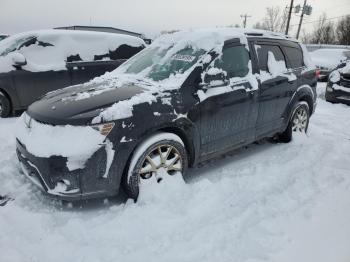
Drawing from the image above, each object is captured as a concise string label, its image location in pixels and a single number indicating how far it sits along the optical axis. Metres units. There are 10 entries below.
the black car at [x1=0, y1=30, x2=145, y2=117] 6.64
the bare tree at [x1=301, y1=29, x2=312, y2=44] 60.35
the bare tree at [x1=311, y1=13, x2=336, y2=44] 56.62
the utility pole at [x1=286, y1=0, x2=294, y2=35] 36.12
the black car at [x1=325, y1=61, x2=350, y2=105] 9.00
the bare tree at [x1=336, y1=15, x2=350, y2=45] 52.03
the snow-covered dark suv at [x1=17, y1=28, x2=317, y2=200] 3.08
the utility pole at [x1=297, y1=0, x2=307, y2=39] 38.01
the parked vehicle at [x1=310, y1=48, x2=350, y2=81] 15.94
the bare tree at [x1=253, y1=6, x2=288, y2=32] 57.33
